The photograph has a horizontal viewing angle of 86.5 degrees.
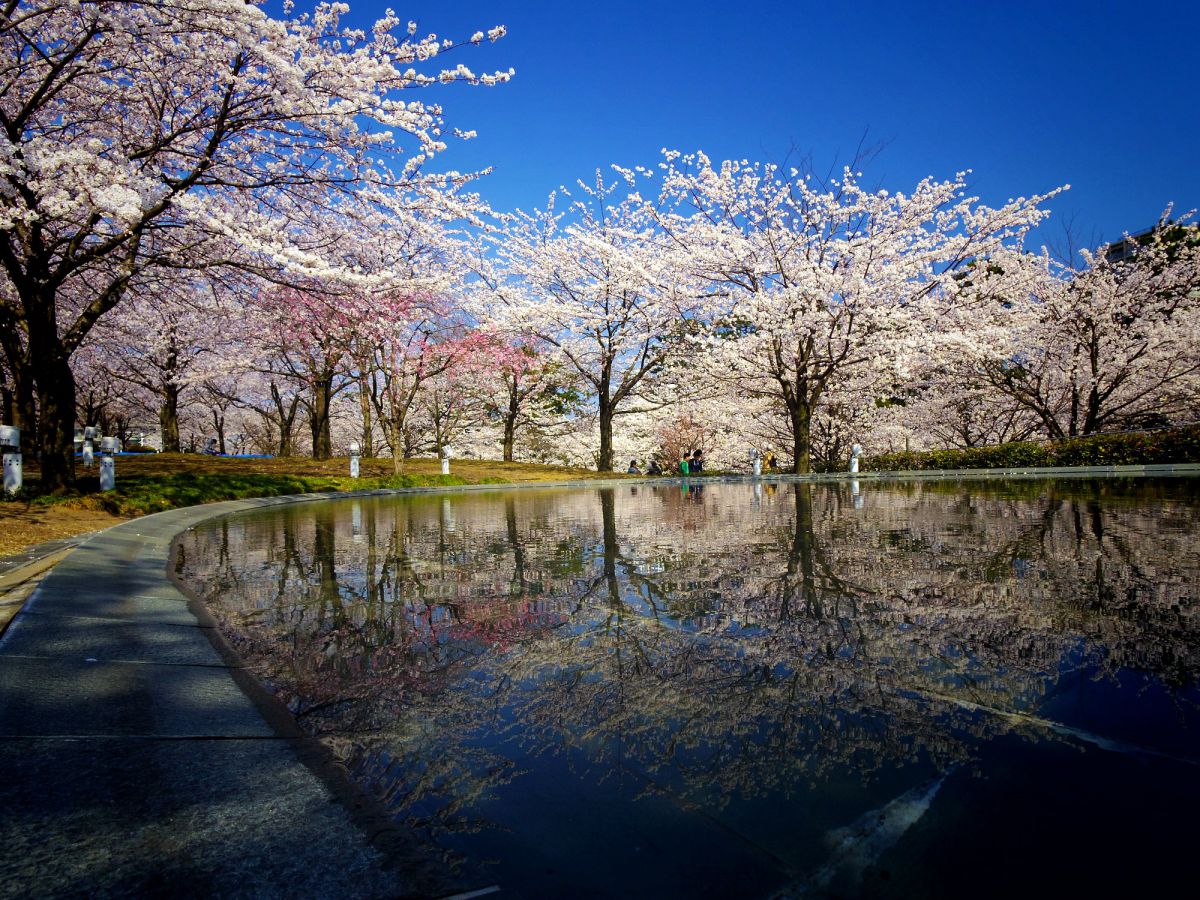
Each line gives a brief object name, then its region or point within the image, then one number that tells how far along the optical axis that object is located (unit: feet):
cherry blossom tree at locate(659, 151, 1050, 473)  63.82
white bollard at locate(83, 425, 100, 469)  52.08
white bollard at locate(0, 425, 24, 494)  31.30
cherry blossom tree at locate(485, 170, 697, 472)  86.53
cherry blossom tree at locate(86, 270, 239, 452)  80.28
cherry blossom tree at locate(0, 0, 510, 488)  27.27
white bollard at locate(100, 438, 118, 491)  37.06
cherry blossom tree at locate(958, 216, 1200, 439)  71.36
